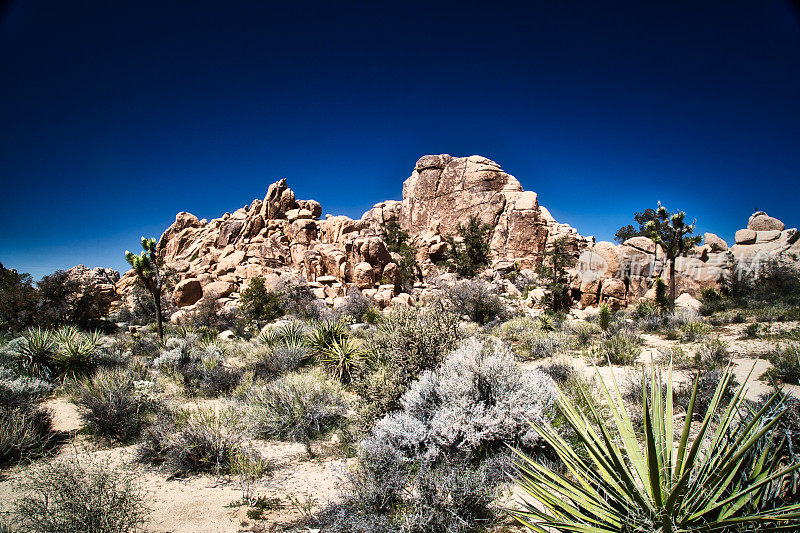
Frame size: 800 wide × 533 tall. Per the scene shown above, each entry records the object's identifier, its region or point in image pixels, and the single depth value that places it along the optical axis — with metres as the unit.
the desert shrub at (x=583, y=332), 10.90
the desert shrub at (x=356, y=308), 20.53
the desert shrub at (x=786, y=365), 6.26
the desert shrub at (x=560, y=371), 6.73
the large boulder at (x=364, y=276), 28.85
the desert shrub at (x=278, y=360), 8.92
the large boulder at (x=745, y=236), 29.02
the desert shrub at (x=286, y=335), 10.74
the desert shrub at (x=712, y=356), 7.16
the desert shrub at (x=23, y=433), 4.66
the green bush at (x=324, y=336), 9.11
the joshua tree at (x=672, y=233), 16.47
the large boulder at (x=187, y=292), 31.81
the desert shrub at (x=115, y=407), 5.56
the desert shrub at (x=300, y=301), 20.36
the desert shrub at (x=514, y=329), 12.10
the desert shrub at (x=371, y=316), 18.11
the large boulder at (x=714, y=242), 26.02
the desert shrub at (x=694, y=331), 10.58
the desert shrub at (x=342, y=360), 7.93
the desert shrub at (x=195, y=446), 4.50
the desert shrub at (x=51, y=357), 7.87
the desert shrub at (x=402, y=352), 5.46
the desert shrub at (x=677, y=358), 7.84
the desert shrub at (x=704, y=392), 5.10
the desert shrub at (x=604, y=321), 11.86
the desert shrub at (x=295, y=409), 5.65
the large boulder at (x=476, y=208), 41.78
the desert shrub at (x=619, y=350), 8.59
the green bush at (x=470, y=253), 34.53
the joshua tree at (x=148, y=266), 14.64
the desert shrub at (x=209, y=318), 20.80
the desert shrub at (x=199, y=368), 7.93
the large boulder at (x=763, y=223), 29.23
